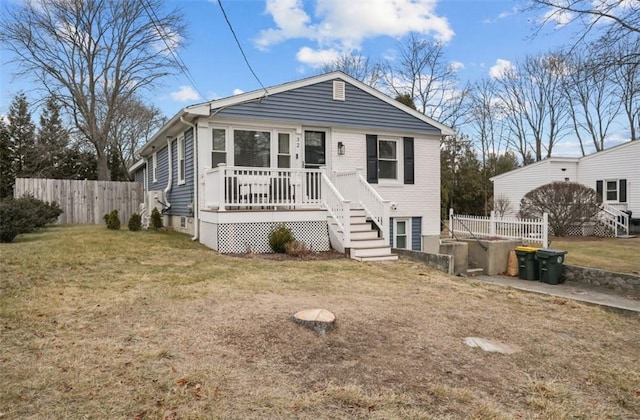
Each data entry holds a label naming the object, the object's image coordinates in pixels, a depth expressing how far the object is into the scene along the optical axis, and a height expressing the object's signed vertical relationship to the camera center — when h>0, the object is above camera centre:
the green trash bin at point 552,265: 9.57 -1.27
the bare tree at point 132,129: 28.66 +5.90
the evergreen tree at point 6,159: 23.92 +3.05
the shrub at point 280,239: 9.48 -0.65
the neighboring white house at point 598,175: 20.59 +1.79
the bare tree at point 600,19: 7.73 +3.62
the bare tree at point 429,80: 27.06 +8.31
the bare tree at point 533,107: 31.03 +7.72
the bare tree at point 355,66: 28.84 +9.88
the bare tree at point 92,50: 20.89 +8.36
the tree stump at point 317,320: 4.28 -1.13
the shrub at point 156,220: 12.77 -0.29
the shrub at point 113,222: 12.12 -0.33
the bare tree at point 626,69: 7.86 +2.71
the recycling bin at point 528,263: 10.17 -1.31
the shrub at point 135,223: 11.88 -0.35
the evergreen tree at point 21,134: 25.45 +4.76
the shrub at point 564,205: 18.12 +0.19
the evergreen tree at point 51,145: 24.56 +3.84
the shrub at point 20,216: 9.21 -0.13
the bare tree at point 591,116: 28.34 +6.64
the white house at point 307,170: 9.62 +1.15
